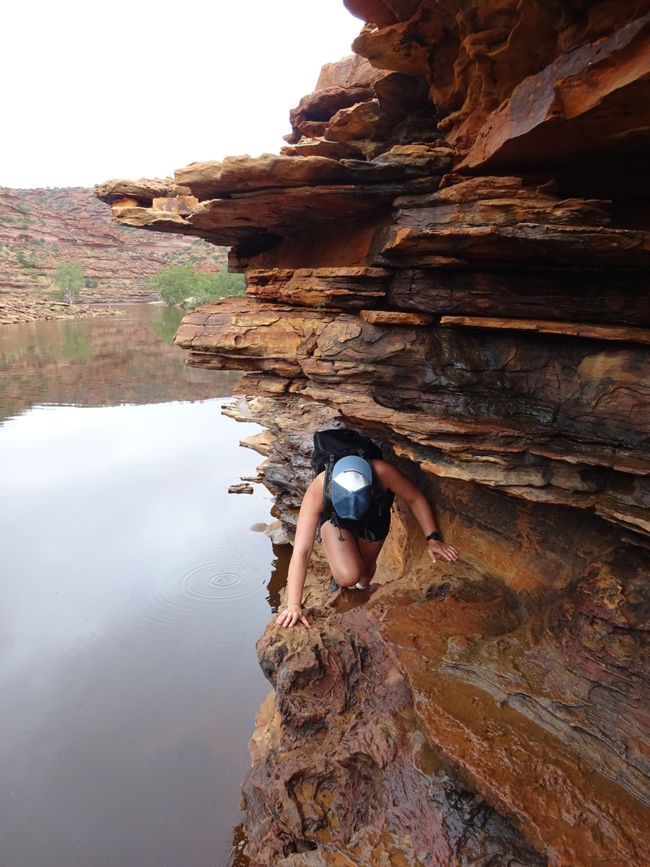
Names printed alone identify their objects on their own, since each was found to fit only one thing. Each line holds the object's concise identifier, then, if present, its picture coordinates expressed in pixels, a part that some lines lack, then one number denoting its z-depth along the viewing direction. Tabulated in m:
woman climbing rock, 4.40
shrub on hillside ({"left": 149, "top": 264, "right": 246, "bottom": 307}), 57.22
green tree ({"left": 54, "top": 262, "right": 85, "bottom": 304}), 61.91
